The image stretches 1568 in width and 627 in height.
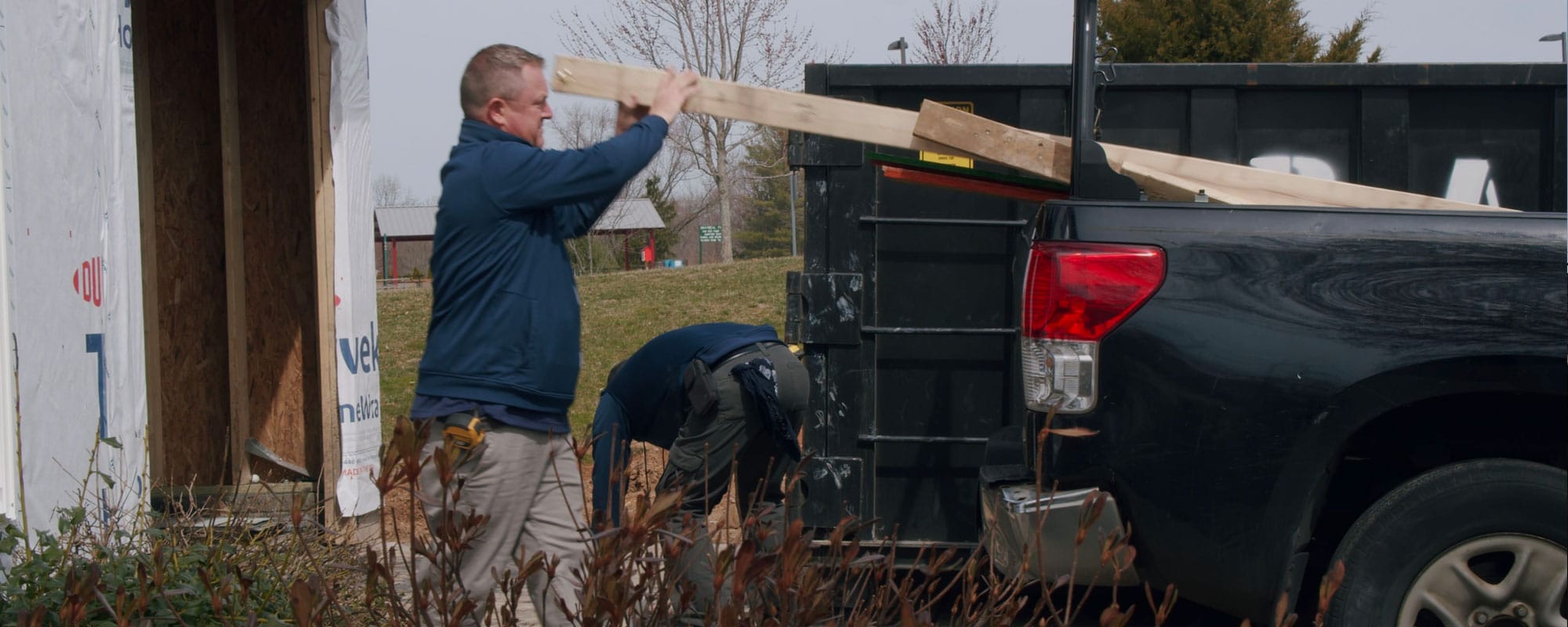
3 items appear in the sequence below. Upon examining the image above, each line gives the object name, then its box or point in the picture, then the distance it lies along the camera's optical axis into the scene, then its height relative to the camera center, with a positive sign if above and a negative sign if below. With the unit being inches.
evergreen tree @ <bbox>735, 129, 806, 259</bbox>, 2326.5 +54.9
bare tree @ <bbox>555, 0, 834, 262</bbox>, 1143.0 +188.4
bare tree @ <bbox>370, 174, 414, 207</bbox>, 2605.8 +123.6
